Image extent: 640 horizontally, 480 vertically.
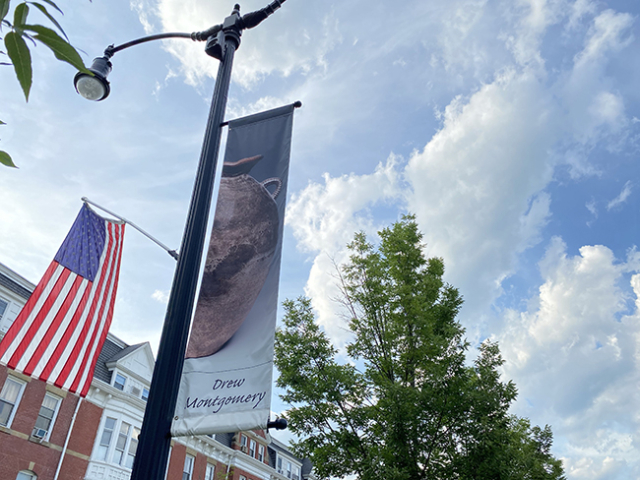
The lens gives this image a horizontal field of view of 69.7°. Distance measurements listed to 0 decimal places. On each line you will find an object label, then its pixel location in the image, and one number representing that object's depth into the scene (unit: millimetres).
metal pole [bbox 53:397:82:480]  18719
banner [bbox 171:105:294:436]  3678
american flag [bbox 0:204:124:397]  7688
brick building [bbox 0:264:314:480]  17891
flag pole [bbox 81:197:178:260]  7975
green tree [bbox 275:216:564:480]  9500
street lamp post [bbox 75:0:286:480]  3455
